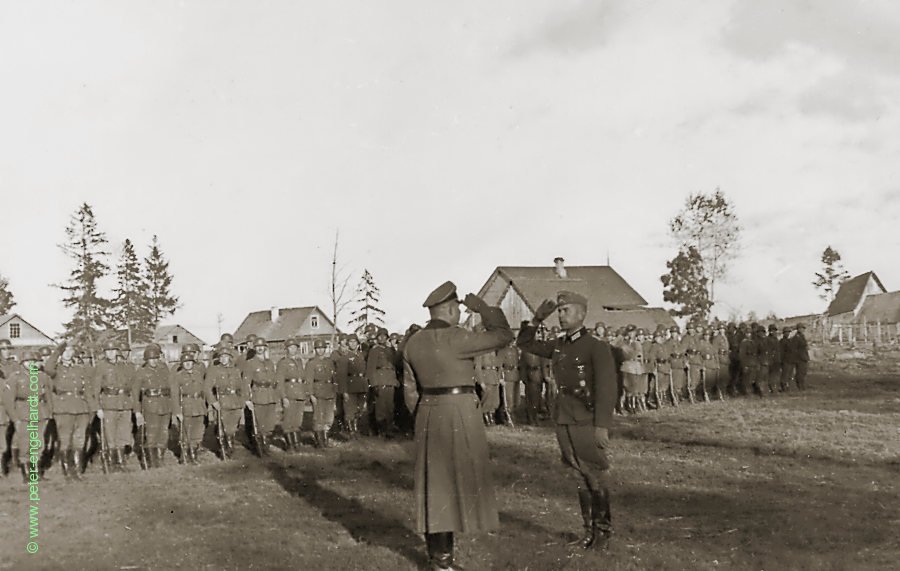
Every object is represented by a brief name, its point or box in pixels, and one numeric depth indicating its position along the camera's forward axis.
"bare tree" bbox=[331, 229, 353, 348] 38.78
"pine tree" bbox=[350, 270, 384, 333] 52.56
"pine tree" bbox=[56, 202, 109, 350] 56.53
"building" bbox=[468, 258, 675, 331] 46.84
